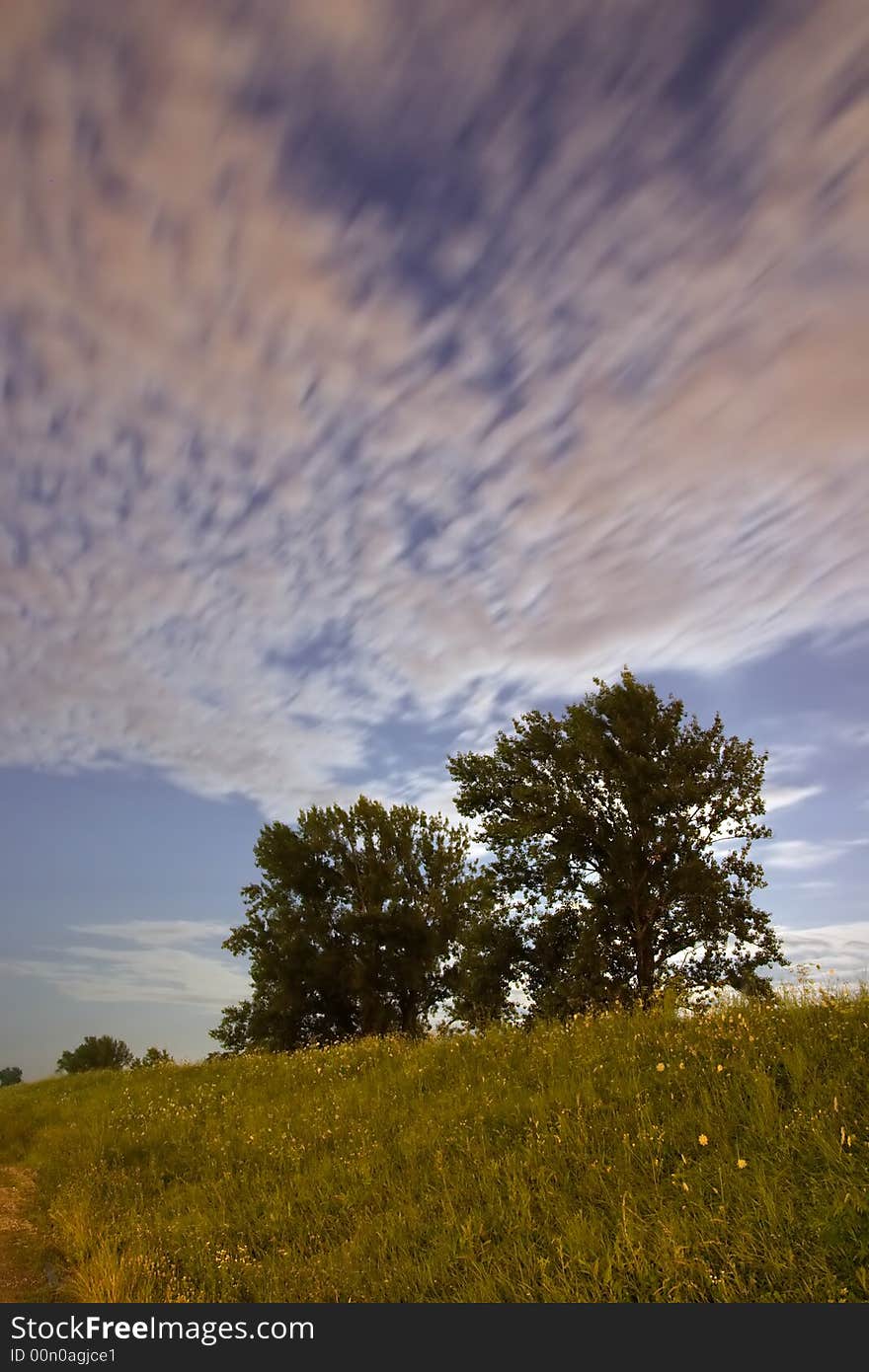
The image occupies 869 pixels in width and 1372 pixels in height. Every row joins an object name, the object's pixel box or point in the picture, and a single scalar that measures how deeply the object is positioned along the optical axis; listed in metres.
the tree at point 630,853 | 31.17
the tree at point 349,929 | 41.84
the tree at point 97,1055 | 85.94
